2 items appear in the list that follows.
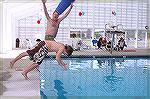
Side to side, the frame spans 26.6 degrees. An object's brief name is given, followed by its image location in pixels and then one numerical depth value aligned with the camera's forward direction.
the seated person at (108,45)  11.93
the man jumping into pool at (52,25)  6.29
